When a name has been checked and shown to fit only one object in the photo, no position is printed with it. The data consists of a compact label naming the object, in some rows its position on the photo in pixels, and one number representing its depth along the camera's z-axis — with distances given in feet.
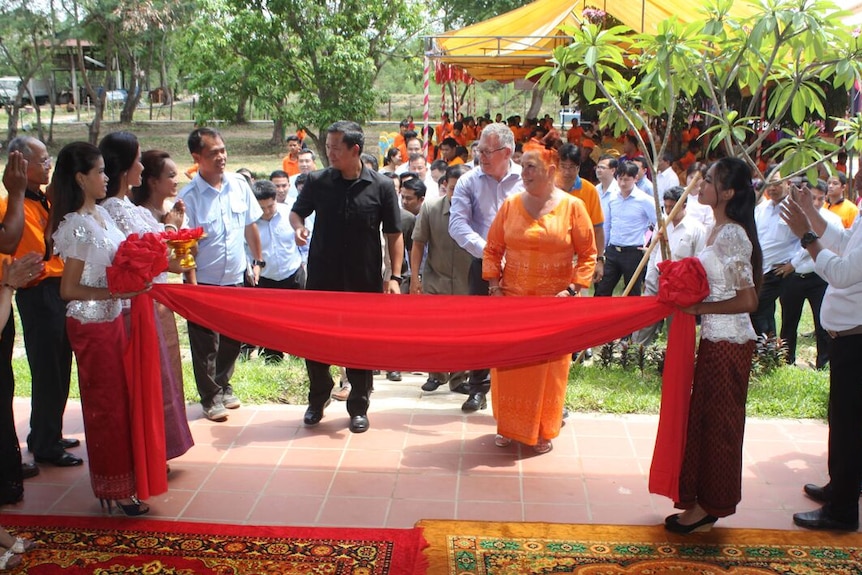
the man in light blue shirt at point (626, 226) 25.64
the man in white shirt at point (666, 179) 31.12
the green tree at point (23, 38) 74.33
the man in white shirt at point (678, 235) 20.53
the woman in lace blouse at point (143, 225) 13.32
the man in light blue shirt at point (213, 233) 17.24
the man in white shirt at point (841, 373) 12.69
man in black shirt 16.34
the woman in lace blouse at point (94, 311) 12.40
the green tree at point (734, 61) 14.59
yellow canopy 36.27
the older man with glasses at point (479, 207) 17.69
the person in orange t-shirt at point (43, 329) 14.46
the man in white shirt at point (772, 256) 22.71
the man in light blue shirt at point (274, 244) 22.84
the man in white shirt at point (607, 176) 26.86
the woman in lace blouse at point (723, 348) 12.00
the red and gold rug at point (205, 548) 11.72
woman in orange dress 15.43
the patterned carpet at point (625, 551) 11.75
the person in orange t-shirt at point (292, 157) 37.06
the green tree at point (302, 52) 56.85
